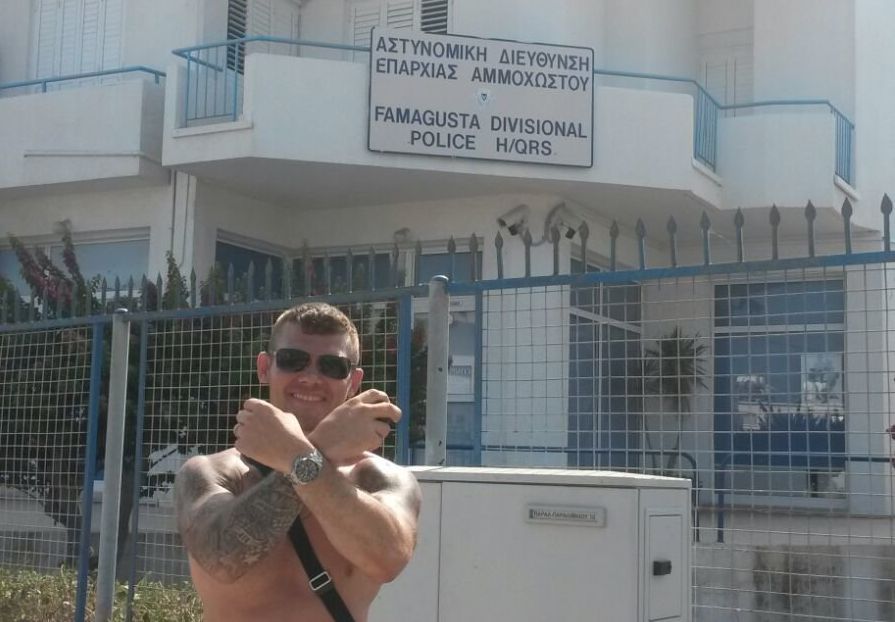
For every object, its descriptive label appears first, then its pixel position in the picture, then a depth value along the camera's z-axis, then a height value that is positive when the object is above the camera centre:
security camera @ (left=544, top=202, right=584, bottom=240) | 12.88 +2.21
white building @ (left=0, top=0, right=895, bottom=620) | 12.33 +3.03
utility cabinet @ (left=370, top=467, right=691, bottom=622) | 4.01 -0.47
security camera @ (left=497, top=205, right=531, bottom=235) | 13.02 +2.15
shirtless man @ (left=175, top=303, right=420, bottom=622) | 2.43 -0.18
